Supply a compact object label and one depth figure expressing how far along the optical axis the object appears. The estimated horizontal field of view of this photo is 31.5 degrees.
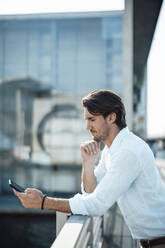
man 1.41
